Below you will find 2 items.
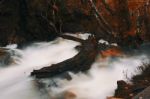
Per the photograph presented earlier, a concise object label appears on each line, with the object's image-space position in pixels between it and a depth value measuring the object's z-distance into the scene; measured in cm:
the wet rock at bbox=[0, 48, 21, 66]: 1279
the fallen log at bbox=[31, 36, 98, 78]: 1075
